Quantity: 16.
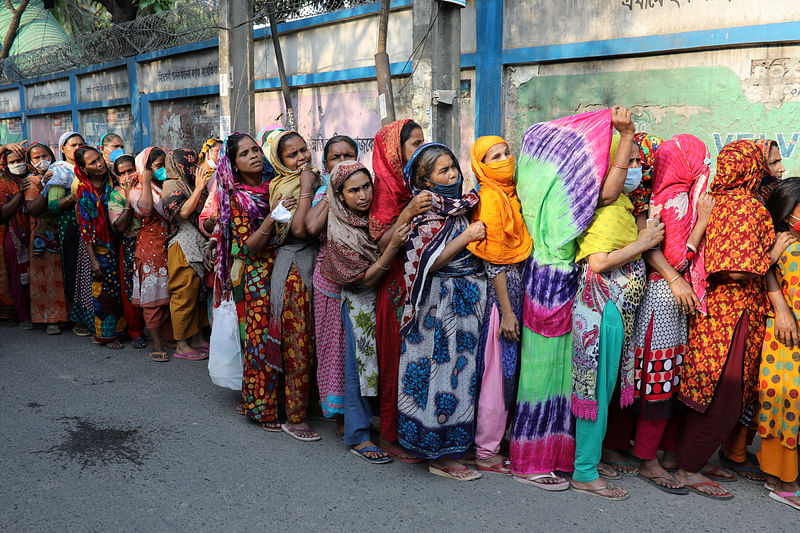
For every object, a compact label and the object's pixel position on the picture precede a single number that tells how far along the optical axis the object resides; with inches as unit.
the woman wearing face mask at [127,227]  218.5
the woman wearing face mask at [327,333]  146.5
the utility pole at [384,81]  238.7
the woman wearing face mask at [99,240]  220.2
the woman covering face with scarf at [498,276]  127.5
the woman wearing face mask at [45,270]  243.3
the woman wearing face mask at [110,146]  241.5
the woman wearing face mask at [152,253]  211.0
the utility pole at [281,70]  344.5
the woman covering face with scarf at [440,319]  128.5
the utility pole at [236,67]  324.8
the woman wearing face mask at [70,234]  232.8
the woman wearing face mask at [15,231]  248.1
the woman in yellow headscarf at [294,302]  152.5
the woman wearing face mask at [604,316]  121.0
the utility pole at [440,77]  217.2
